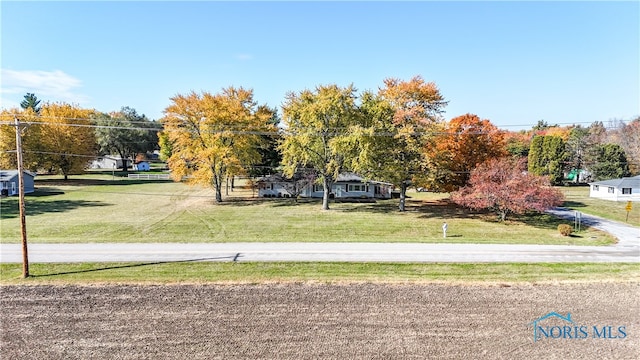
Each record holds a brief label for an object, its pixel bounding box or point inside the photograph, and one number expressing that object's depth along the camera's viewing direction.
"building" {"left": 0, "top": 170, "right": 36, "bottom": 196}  41.88
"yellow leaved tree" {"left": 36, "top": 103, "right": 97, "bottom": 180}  53.66
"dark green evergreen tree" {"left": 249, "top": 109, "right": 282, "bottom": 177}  46.09
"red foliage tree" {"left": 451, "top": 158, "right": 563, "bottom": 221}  29.41
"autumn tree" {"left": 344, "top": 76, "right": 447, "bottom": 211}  33.31
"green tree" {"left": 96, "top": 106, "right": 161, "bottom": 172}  68.50
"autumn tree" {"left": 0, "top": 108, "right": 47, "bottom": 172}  51.31
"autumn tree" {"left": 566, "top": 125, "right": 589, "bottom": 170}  65.31
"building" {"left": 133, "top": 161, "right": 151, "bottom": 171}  80.75
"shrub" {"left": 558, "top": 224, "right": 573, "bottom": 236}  26.97
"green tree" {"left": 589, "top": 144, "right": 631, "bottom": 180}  58.91
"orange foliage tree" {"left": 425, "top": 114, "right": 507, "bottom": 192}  35.85
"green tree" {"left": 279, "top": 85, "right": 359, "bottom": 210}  34.19
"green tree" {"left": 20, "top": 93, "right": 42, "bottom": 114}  92.44
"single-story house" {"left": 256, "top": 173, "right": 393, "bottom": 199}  44.83
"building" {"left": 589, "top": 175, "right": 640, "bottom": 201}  44.94
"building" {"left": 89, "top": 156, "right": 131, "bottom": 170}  84.44
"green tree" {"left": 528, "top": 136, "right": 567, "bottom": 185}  59.66
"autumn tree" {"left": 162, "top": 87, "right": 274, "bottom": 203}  38.12
